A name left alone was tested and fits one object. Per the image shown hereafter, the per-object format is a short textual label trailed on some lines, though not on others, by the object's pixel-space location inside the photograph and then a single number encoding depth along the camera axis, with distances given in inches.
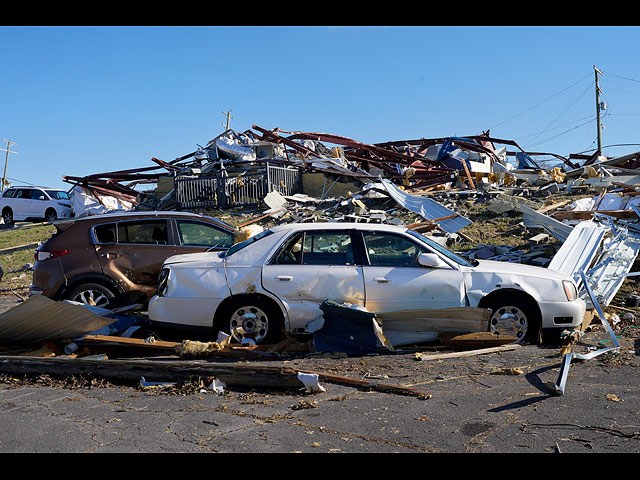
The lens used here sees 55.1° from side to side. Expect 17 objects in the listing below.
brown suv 342.3
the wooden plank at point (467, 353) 261.7
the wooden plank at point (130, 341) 276.7
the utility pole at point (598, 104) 1603.0
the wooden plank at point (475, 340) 272.5
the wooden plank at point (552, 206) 561.0
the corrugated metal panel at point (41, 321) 282.4
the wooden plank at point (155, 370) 221.5
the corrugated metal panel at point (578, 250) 374.3
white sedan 281.0
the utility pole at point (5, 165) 2459.6
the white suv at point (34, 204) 1009.5
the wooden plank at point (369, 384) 217.0
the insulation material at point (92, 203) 906.1
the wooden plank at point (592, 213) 473.4
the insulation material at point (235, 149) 875.1
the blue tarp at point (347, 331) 270.2
